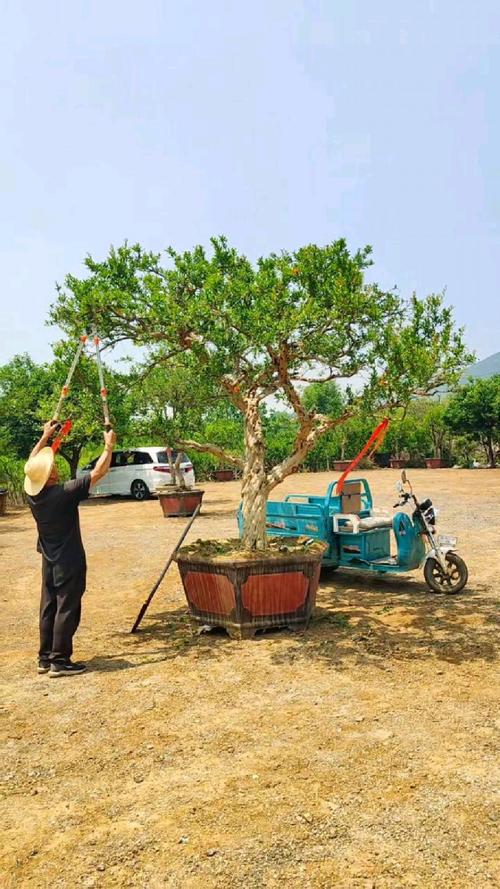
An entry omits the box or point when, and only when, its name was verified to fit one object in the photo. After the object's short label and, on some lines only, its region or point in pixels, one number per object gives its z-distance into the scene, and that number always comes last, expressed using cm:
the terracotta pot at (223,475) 3303
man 586
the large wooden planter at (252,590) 658
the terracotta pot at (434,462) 3656
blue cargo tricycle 836
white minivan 2303
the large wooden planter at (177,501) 1752
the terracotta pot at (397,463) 3750
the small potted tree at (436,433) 3641
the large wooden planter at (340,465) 3531
